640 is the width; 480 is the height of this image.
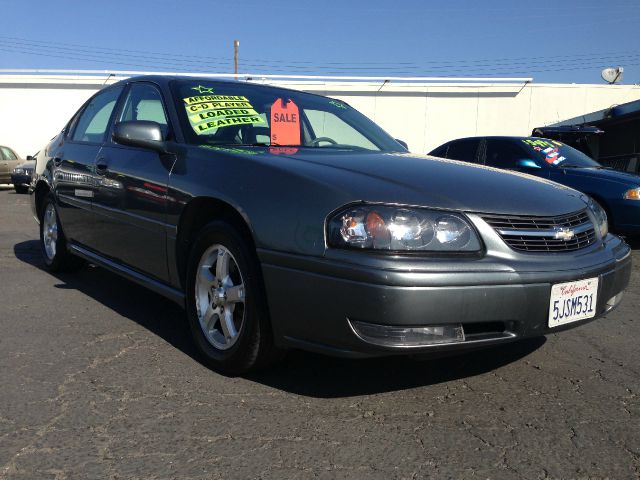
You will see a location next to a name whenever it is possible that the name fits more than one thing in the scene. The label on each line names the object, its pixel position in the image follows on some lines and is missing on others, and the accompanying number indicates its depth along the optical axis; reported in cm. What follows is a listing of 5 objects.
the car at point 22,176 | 1623
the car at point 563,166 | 709
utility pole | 3771
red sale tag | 375
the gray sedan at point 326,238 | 247
